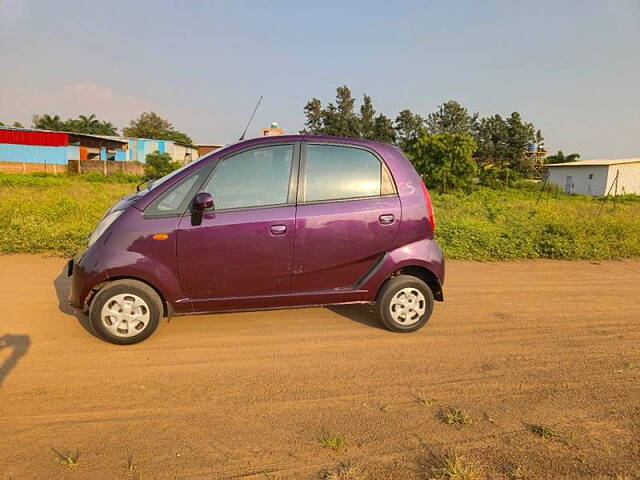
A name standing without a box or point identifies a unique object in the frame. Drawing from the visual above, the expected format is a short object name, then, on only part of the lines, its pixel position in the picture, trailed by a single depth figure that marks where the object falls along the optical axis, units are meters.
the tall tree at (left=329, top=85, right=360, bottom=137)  46.03
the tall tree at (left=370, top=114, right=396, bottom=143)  44.88
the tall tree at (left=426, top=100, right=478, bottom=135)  51.31
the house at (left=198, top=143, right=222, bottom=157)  50.89
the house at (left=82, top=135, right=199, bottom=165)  40.81
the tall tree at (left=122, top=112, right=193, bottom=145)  61.75
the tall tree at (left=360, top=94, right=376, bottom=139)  46.31
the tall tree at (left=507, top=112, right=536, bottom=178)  44.84
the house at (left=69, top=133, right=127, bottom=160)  36.16
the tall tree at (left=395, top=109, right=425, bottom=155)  46.53
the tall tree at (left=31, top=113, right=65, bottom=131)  58.19
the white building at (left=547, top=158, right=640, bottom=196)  35.34
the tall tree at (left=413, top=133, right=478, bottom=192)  26.75
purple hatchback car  3.45
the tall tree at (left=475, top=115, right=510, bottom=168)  46.09
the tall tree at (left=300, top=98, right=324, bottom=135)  47.91
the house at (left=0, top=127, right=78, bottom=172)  32.44
